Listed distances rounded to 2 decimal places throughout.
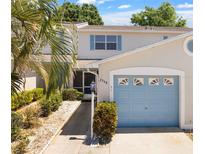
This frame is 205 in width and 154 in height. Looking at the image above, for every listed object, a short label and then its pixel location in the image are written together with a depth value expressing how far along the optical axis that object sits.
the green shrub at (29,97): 11.65
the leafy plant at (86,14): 30.63
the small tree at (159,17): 32.17
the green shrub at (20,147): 5.59
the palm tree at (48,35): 2.43
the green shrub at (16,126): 6.84
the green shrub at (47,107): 10.64
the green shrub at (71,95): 15.12
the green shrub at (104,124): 7.59
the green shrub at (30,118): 8.78
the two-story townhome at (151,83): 9.11
